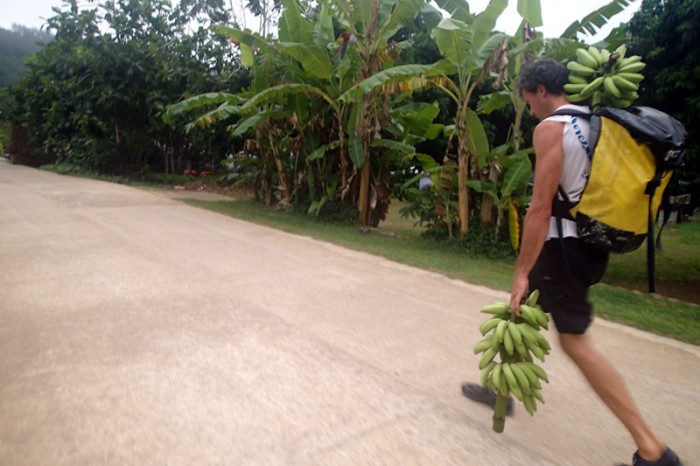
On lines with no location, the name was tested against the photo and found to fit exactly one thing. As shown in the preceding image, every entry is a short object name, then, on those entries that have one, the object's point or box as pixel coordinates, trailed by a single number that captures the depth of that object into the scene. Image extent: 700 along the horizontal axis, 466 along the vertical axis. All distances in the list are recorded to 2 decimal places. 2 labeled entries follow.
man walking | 2.37
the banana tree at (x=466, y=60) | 7.21
